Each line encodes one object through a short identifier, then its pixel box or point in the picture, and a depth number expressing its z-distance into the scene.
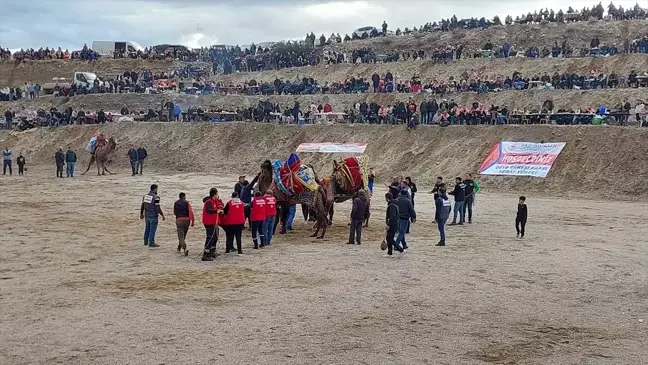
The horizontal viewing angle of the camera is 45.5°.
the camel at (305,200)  22.19
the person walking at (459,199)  23.84
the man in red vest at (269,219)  20.16
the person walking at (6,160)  41.69
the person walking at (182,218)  18.77
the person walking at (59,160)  40.34
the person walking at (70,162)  40.38
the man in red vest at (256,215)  19.72
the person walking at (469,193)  24.36
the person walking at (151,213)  19.78
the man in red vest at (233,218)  18.38
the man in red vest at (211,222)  18.05
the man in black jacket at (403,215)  18.86
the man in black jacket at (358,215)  20.31
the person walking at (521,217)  21.47
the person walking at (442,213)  20.17
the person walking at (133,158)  41.62
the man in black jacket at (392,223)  18.17
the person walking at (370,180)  27.66
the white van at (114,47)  76.19
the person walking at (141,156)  41.62
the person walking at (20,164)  41.91
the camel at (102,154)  42.41
